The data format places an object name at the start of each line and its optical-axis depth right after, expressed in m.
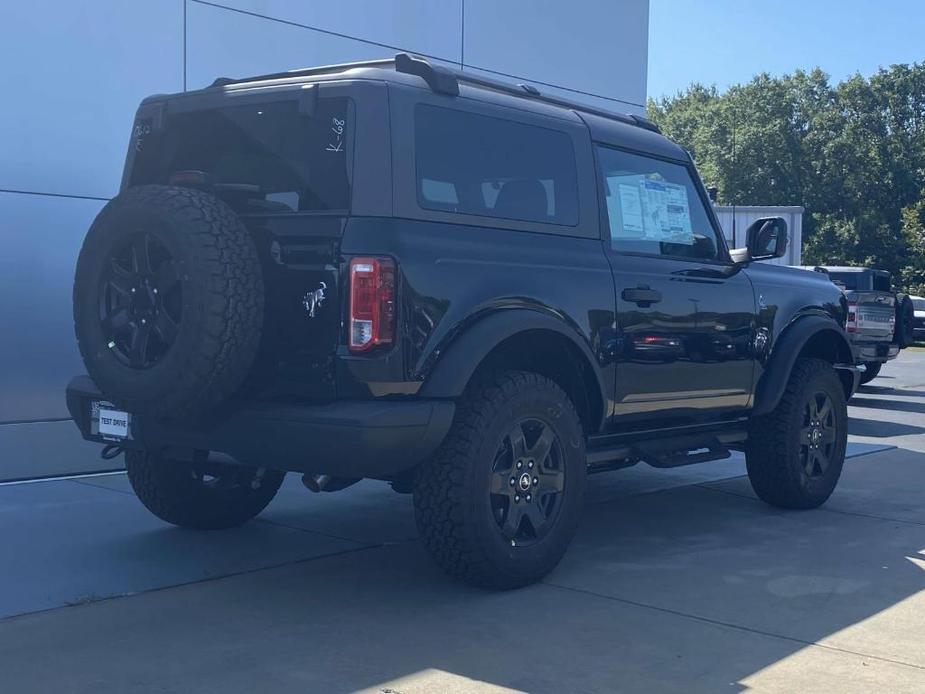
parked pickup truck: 15.30
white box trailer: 22.56
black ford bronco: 4.52
